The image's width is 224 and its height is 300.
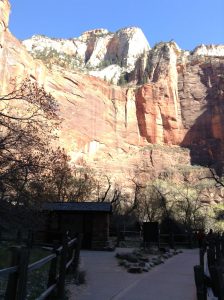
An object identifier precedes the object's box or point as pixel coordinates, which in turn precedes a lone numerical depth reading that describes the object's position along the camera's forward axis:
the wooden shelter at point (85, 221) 15.88
